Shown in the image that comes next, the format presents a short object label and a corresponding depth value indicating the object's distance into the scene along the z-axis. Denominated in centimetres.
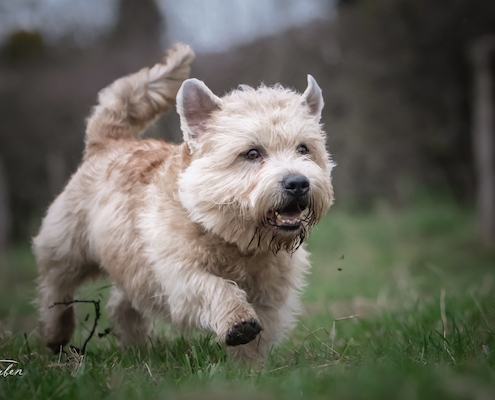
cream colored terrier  349
